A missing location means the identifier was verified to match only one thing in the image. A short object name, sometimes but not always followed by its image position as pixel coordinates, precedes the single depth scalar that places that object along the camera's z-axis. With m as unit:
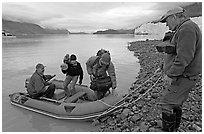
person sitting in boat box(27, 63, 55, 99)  6.84
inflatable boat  6.11
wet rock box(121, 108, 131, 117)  5.98
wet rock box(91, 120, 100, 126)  6.02
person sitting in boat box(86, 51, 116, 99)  6.05
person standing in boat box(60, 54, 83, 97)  7.01
